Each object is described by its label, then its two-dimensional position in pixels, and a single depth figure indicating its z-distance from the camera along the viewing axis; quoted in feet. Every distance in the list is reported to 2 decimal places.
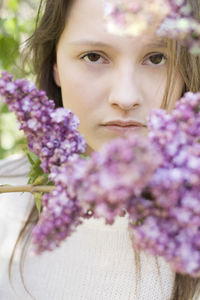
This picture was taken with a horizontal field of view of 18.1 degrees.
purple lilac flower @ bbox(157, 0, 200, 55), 1.07
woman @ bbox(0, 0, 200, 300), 2.01
